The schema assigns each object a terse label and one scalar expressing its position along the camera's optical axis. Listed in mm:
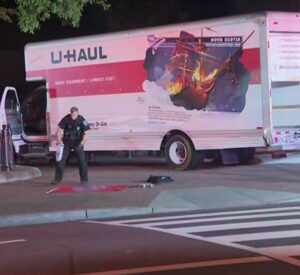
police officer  15234
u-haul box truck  16359
